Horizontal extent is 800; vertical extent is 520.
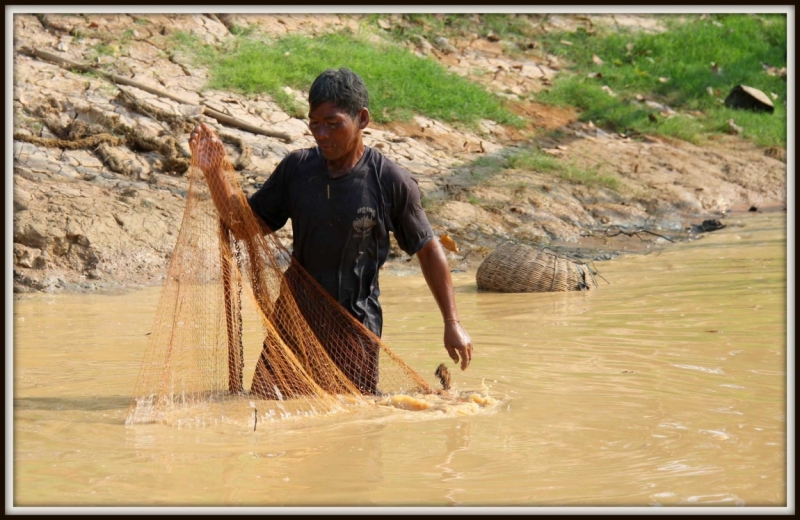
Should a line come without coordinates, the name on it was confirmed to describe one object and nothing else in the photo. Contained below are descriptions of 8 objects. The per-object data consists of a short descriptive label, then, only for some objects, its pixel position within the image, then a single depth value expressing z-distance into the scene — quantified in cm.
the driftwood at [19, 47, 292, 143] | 2034
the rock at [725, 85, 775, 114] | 3086
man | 870
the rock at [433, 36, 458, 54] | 2864
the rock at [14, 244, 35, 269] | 1587
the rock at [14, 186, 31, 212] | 1633
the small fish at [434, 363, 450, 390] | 948
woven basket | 1631
